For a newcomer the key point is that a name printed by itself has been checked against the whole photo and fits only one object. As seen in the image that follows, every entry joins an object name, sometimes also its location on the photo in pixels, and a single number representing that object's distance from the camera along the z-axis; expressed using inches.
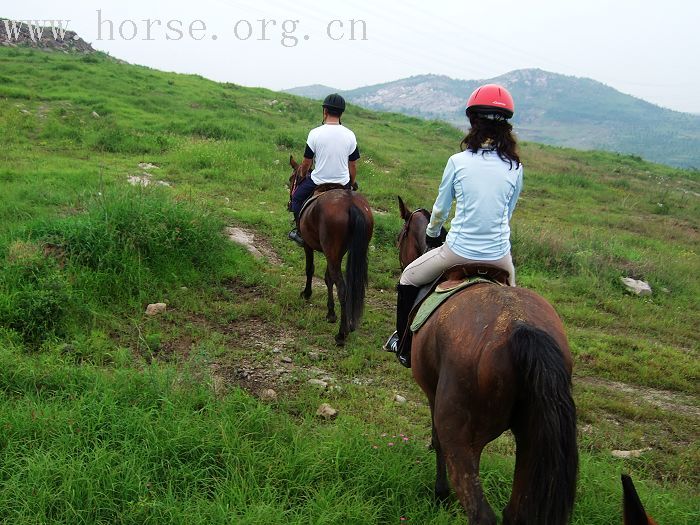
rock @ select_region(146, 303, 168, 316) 225.9
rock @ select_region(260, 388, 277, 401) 173.3
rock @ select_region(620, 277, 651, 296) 337.1
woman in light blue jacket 121.3
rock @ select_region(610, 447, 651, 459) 166.4
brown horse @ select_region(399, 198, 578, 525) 87.2
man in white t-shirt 244.8
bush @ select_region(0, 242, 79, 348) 185.8
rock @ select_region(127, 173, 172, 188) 398.0
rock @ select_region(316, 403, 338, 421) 165.5
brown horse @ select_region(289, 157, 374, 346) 228.2
